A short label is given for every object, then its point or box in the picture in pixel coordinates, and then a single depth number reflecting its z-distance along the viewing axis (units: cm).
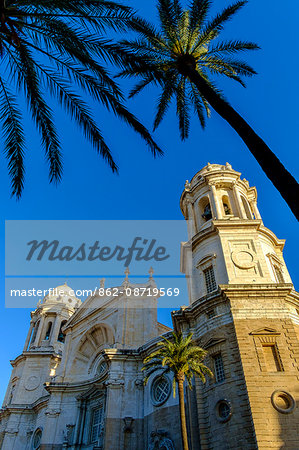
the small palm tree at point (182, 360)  1762
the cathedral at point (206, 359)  1694
